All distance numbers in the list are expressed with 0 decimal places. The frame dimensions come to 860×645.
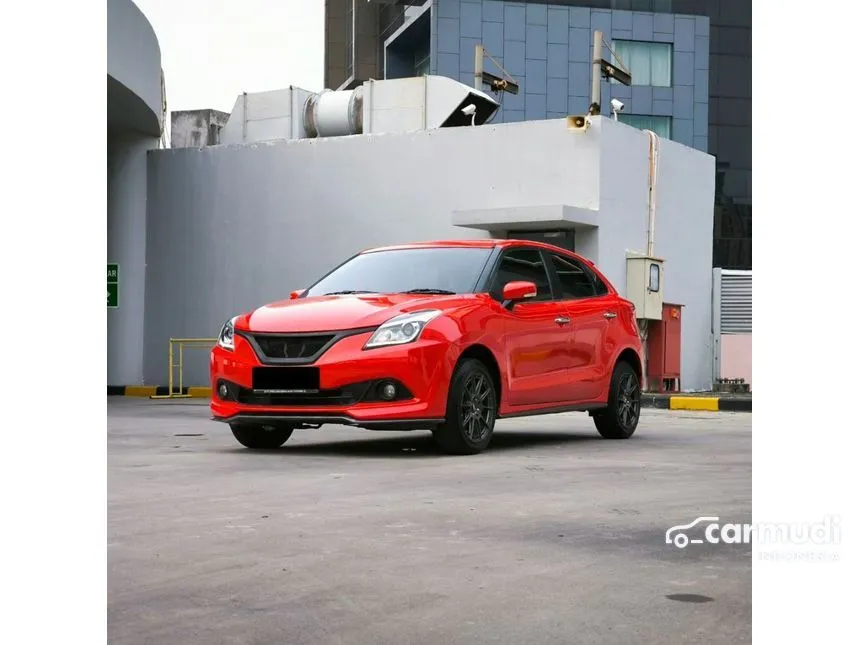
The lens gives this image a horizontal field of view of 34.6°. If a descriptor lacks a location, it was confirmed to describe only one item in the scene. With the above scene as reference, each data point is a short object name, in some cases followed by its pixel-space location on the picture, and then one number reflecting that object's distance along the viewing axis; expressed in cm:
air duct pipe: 2833
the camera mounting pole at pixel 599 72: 2389
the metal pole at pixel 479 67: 2827
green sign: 2416
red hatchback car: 922
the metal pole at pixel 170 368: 2210
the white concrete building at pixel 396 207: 2170
